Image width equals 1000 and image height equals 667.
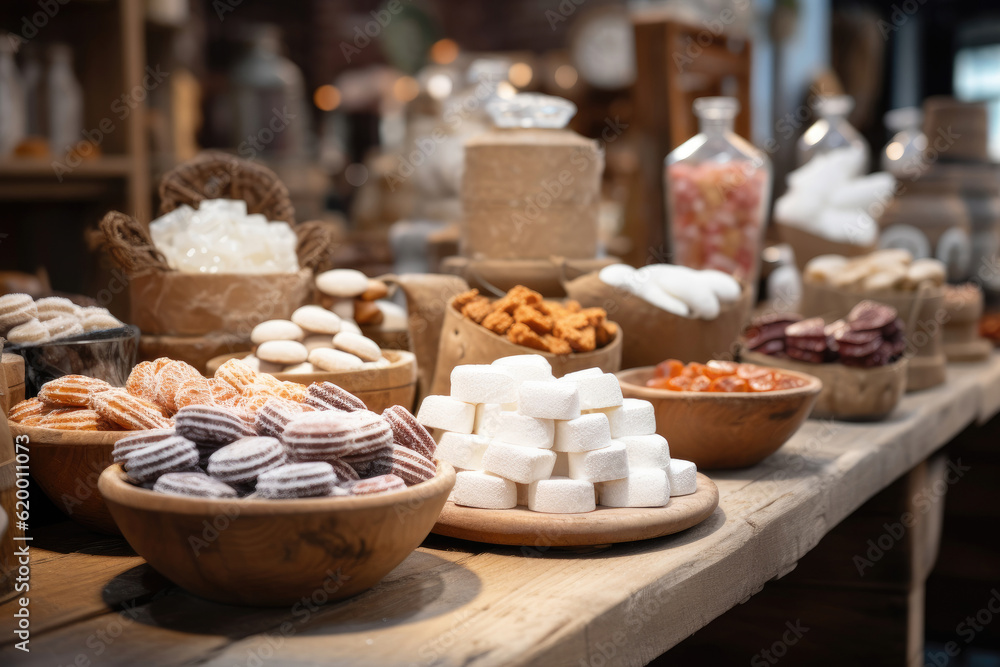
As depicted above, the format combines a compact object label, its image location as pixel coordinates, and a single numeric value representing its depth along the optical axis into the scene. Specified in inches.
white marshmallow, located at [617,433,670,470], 44.1
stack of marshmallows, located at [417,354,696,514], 41.9
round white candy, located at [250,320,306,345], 52.6
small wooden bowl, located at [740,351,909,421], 69.9
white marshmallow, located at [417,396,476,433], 44.3
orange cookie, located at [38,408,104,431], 40.9
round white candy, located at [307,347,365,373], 50.2
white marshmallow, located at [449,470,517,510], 42.3
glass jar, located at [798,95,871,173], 106.0
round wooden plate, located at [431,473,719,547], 40.8
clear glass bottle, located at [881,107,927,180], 117.0
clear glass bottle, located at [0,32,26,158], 112.9
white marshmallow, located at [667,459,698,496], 45.0
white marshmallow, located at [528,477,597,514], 41.8
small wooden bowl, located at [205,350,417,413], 49.0
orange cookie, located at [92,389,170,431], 39.8
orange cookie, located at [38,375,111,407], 42.5
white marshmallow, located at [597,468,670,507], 43.1
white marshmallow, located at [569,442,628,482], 42.2
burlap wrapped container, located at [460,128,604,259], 68.4
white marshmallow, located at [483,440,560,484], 41.5
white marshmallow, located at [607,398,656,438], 45.0
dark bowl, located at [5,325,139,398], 47.0
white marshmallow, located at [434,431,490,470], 43.6
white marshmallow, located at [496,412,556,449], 42.0
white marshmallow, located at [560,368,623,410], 44.3
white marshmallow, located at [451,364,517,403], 44.1
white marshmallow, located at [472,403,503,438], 44.0
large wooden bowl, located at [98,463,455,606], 30.9
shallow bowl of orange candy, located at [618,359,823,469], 52.6
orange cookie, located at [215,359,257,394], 44.6
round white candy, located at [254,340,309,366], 50.7
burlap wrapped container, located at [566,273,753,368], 64.9
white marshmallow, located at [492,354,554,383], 45.2
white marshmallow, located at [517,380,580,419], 41.6
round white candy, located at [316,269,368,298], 60.8
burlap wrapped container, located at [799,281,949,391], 81.9
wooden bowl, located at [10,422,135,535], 39.2
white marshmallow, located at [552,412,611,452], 41.8
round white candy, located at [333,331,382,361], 52.2
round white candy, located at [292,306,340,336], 53.8
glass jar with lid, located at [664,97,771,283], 83.4
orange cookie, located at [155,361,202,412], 42.1
